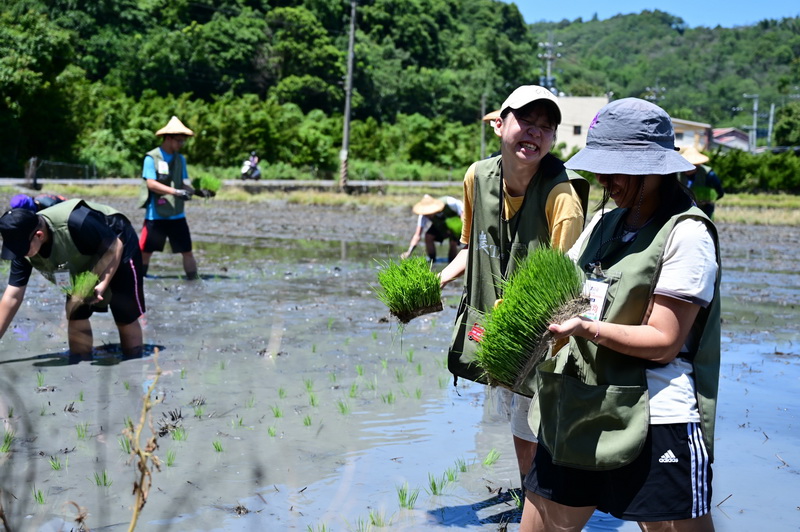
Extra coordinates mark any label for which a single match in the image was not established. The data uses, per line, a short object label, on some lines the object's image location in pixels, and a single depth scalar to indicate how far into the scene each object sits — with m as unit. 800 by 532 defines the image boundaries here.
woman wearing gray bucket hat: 2.46
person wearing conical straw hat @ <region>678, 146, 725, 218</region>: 11.04
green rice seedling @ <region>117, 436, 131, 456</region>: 4.74
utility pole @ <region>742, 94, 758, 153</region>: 97.62
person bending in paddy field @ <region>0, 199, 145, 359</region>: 5.98
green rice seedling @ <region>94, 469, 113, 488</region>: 4.20
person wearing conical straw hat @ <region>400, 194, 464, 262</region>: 11.20
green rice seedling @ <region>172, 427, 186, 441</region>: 4.95
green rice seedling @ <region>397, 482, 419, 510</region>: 4.14
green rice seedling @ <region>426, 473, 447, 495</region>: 4.31
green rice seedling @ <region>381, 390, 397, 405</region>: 5.92
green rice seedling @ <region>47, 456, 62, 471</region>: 4.44
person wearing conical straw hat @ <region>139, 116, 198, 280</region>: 9.92
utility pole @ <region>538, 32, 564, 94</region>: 63.51
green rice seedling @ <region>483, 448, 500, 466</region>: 4.79
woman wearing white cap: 3.42
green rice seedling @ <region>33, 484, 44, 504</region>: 3.97
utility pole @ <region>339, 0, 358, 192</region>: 34.20
